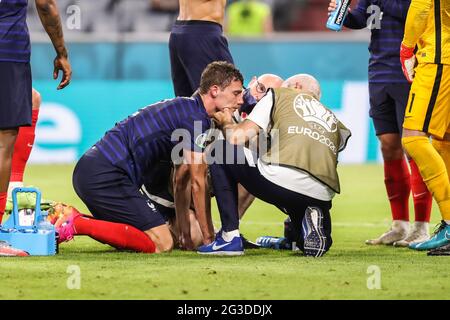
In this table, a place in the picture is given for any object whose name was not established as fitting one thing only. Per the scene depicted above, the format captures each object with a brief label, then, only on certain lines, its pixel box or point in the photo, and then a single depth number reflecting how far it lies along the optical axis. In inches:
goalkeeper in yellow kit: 554.9
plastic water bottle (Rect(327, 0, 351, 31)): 619.5
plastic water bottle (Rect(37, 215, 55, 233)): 546.3
